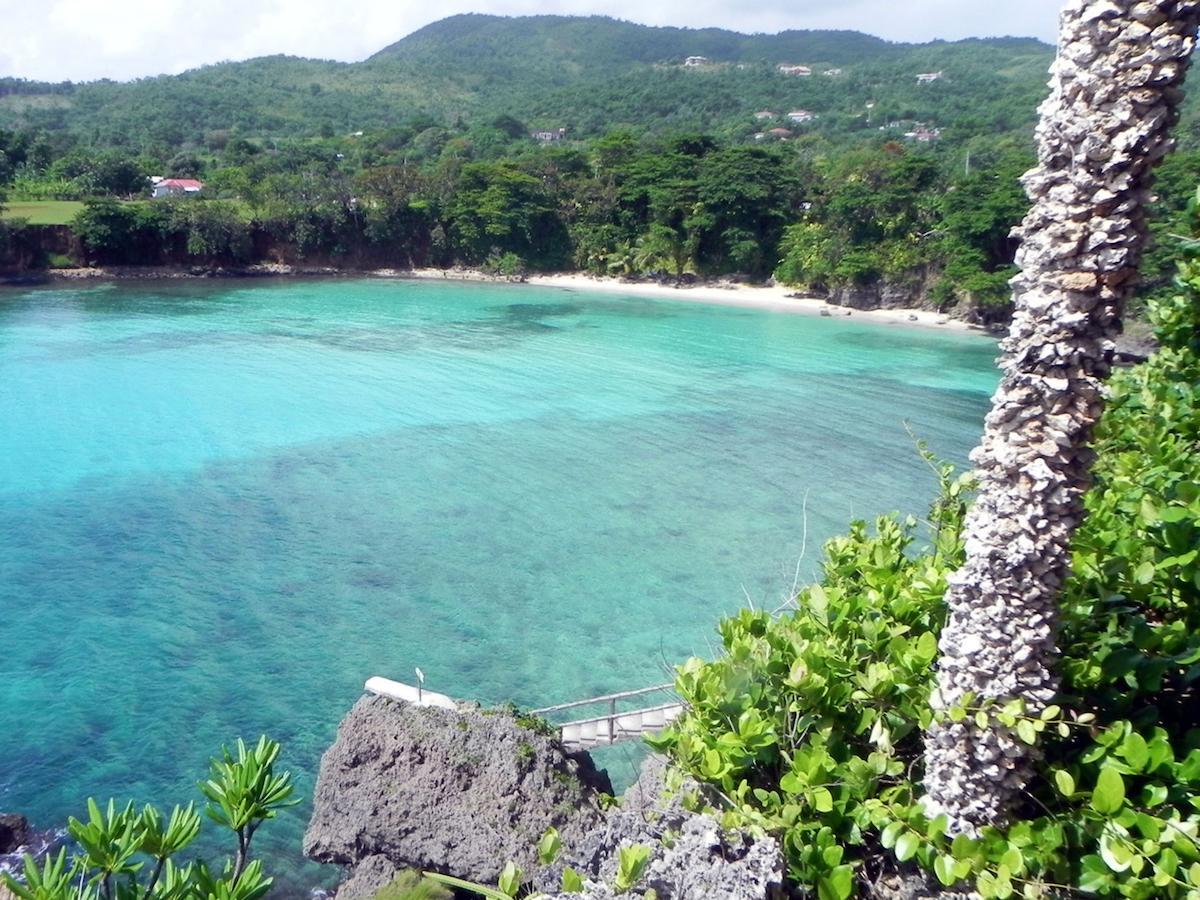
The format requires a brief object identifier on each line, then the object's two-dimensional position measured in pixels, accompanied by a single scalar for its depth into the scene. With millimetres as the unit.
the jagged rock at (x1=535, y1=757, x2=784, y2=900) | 3623
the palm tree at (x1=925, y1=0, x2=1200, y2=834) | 2936
